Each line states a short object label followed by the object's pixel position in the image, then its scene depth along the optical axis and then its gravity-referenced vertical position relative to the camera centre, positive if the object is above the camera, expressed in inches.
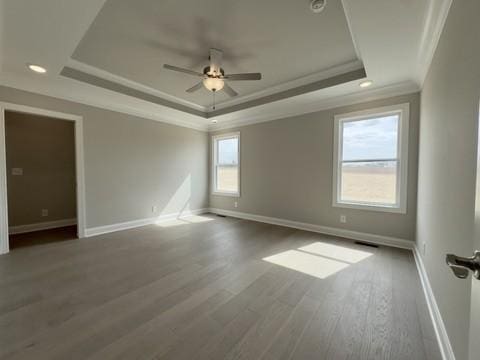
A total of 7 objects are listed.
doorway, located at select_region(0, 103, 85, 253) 141.3 -4.5
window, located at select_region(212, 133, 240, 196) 210.5 +10.2
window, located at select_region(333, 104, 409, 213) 125.1 +10.3
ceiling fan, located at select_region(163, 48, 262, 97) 100.5 +49.2
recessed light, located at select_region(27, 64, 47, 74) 100.2 +52.4
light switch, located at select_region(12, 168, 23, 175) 155.0 +0.9
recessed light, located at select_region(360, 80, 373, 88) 117.1 +53.7
